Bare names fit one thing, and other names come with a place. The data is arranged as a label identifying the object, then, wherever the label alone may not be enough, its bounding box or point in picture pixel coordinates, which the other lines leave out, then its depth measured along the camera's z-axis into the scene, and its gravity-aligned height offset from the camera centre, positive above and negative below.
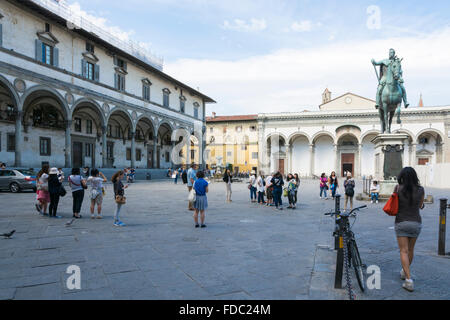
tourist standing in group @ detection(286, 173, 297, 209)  10.92 -1.25
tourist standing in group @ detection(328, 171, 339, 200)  13.66 -1.13
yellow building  48.47 +2.90
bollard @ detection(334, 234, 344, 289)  3.45 -1.25
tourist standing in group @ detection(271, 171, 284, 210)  10.70 -1.09
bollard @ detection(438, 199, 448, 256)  5.01 -1.23
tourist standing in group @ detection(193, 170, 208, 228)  7.18 -0.98
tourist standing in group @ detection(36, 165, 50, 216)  8.27 -0.86
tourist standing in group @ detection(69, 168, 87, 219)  8.05 -0.84
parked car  15.02 -1.20
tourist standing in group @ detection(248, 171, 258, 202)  12.79 -1.15
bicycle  3.50 -1.13
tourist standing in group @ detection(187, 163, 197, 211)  11.00 -0.64
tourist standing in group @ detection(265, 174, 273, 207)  11.35 -1.26
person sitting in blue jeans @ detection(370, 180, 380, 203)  12.06 -1.33
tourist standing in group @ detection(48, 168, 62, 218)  8.19 -0.87
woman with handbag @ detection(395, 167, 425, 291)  3.75 -0.68
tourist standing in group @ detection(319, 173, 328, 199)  14.10 -1.19
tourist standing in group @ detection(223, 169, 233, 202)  12.62 -0.94
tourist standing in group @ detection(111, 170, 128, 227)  7.27 -0.87
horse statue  11.91 +3.03
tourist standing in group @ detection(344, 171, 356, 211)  10.91 -1.14
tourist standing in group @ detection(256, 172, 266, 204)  12.08 -1.19
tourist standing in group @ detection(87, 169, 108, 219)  8.17 -0.90
